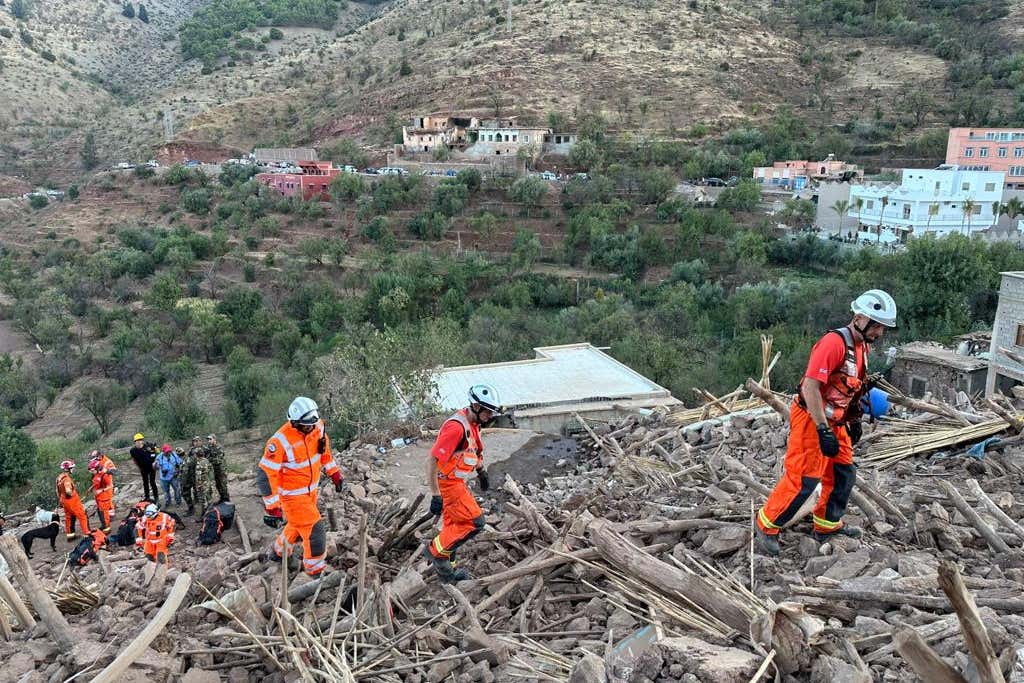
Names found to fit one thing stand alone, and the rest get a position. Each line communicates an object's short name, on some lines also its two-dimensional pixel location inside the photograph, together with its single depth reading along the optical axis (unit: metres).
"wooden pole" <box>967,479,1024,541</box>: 4.67
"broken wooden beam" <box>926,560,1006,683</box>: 2.50
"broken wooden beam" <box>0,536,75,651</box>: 4.42
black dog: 8.09
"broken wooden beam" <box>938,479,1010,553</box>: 4.54
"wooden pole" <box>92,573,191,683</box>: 3.64
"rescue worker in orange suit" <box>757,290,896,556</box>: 4.39
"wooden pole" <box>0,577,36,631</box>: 4.60
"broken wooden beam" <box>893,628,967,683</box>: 2.45
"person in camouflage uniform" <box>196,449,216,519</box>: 8.62
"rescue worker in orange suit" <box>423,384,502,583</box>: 5.13
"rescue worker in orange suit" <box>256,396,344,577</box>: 5.47
